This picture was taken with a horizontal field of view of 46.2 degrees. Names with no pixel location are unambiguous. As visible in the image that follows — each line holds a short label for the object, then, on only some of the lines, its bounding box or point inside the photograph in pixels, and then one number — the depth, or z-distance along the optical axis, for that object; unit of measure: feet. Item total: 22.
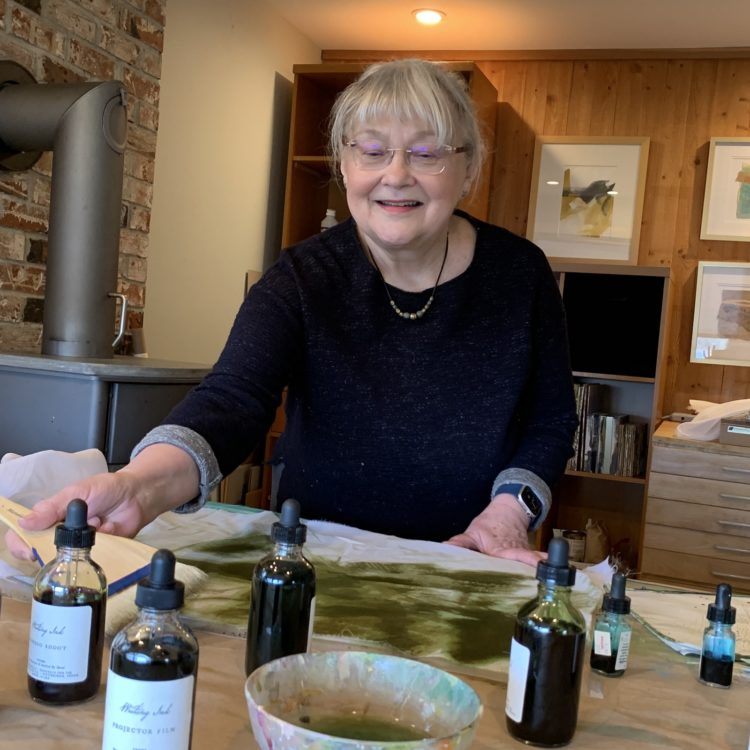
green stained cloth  2.99
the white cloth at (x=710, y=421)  10.92
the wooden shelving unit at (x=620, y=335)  11.68
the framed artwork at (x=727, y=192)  12.31
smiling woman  4.38
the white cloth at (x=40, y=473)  3.90
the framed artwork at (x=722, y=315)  12.30
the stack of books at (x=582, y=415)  12.14
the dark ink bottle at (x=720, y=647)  2.88
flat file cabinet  10.68
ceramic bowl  2.02
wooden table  2.23
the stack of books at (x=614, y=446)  11.99
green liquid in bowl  1.99
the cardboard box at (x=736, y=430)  10.75
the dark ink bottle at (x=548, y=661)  2.30
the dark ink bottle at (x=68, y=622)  2.30
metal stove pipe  7.27
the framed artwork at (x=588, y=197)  12.76
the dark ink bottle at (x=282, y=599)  2.52
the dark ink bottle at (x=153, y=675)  1.90
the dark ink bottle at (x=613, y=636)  2.88
